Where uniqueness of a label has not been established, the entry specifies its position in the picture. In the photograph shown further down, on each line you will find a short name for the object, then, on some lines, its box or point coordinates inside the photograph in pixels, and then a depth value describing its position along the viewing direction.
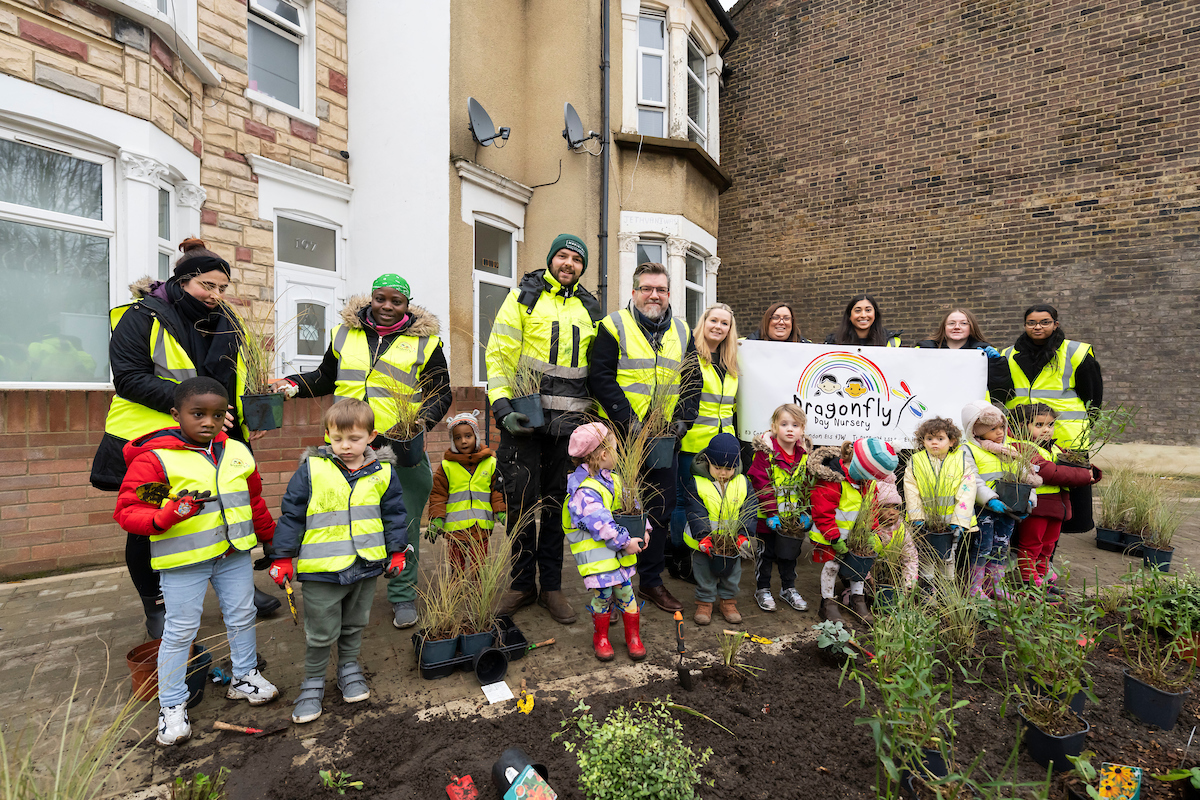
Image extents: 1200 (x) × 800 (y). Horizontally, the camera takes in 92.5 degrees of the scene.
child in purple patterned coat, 3.09
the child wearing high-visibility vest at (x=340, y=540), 2.57
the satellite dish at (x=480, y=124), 7.32
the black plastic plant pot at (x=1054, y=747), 2.24
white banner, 4.47
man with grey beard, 3.58
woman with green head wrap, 3.29
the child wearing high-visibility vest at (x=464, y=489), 3.79
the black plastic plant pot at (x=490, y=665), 2.81
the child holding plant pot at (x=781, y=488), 3.77
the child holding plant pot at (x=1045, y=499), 3.96
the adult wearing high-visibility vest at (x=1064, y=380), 4.22
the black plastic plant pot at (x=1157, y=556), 4.87
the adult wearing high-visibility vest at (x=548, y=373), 3.54
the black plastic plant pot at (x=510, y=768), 1.97
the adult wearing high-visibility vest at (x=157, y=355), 2.79
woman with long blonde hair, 3.95
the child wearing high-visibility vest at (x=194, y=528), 2.38
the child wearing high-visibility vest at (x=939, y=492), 3.60
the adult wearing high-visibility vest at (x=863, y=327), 4.83
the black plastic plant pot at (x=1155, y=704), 2.57
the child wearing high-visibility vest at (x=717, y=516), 3.55
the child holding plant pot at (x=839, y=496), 3.61
